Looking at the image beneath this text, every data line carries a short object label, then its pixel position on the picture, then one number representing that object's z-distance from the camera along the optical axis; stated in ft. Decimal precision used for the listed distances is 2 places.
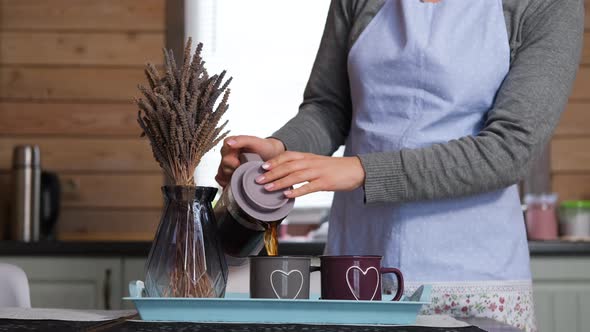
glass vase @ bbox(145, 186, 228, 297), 7.53
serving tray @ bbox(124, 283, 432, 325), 7.25
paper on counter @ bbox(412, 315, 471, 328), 7.39
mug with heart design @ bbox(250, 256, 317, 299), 7.40
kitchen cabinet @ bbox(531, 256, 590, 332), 14.88
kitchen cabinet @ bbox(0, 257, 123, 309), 14.76
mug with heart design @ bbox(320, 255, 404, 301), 7.42
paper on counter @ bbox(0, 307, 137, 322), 7.69
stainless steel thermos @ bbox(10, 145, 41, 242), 16.16
